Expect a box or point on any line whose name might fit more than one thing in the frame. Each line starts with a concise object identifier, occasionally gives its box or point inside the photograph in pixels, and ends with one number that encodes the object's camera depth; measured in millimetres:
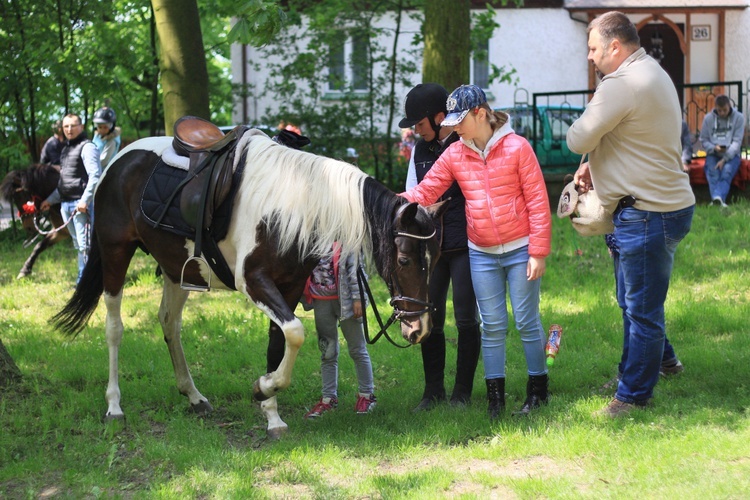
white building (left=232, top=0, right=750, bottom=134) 22516
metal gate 13695
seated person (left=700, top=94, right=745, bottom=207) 12352
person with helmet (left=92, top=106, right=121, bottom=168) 9516
